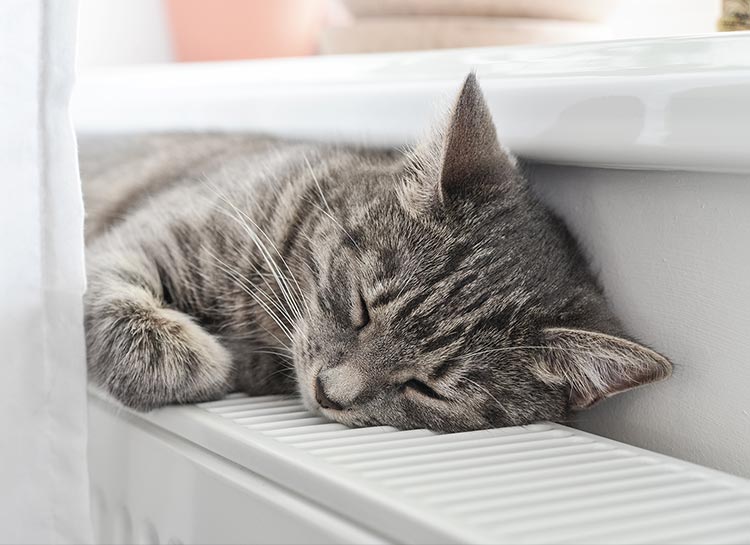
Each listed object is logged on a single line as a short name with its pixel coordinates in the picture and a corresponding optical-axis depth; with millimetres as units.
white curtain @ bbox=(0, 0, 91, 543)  494
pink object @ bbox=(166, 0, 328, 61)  839
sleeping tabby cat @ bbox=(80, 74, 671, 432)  520
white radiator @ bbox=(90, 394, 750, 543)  426
